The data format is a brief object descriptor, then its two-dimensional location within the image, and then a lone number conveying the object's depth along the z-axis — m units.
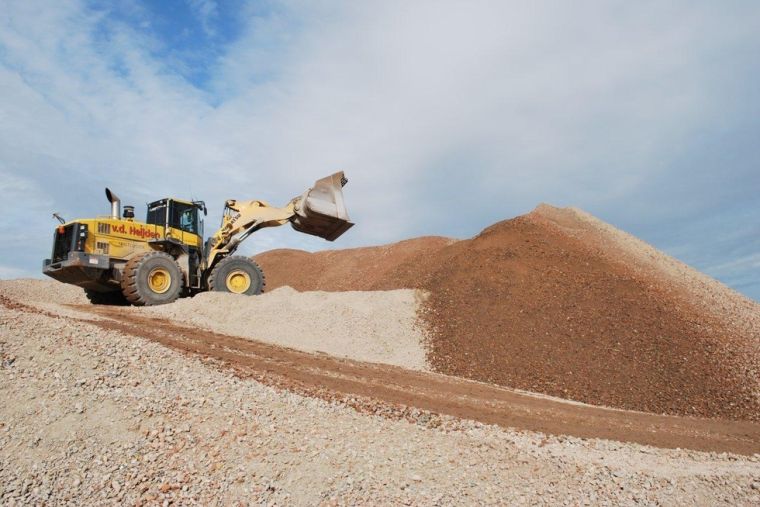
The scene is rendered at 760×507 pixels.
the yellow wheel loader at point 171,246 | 13.43
